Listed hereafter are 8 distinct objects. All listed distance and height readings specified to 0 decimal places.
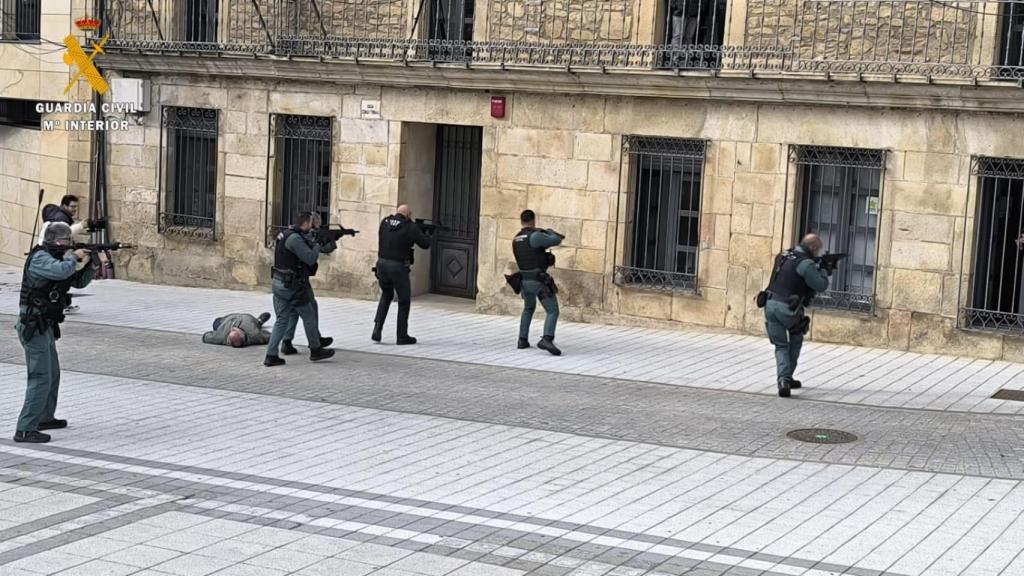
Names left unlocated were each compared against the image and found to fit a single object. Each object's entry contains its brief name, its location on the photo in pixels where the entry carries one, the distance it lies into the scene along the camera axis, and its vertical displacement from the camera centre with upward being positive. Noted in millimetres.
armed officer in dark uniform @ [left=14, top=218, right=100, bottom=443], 10695 -1338
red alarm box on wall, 18953 +545
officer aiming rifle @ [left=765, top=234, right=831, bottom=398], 13492 -1223
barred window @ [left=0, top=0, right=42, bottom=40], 23422 +1644
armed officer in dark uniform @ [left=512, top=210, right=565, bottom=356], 16047 -1281
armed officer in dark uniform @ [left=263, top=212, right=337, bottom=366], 14633 -1358
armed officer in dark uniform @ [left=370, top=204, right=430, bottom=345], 16359 -1198
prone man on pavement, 16047 -2158
